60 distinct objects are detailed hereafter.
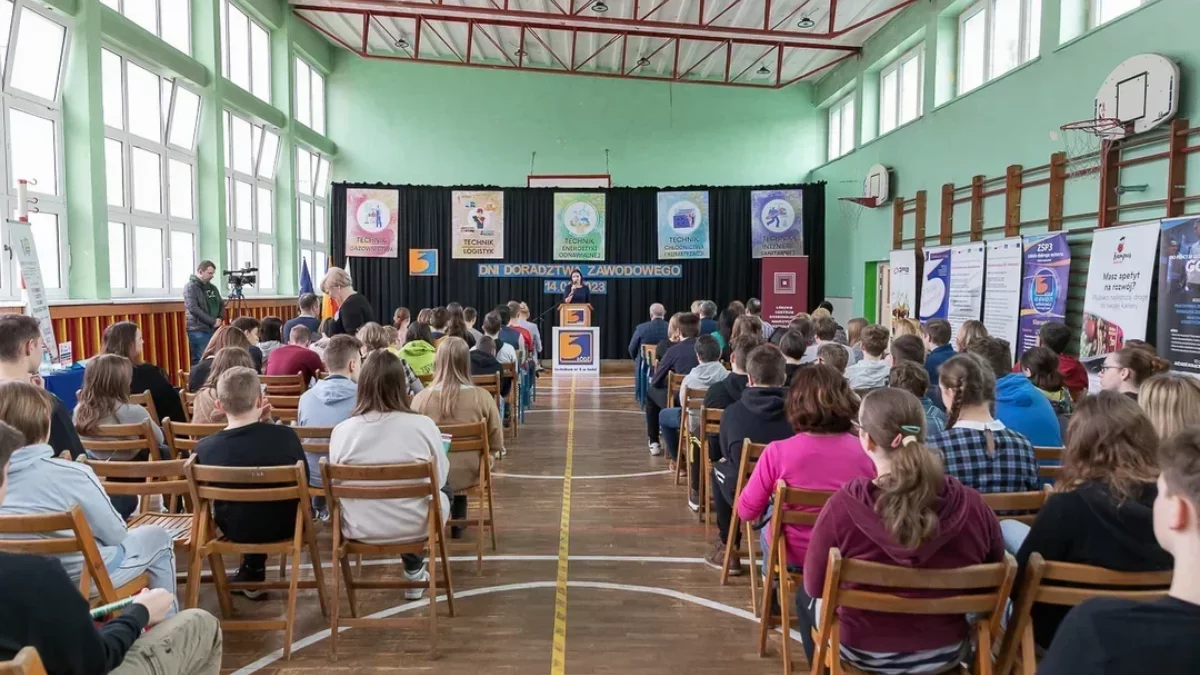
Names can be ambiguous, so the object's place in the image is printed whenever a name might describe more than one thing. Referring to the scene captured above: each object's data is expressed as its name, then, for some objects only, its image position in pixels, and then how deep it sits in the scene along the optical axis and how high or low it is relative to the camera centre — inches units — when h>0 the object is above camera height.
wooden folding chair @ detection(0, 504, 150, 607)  79.5 -29.2
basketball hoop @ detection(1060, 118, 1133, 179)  243.3 +56.7
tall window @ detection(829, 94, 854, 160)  522.3 +128.2
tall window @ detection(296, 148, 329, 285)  528.4 +63.8
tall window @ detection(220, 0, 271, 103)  413.1 +148.5
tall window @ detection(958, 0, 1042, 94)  310.2 +121.5
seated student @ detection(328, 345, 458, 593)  115.0 -25.1
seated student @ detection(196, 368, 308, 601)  111.9 -25.2
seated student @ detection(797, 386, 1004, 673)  68.2 -23.5
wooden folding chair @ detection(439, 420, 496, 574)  141.1 -30.4
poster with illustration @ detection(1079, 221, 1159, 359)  223.8 +3.4
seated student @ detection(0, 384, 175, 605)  86.2 -24.2
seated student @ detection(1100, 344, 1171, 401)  130.9 -13.1
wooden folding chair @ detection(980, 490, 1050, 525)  88.5 -25.7
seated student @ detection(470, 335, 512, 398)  229.6 -22.5
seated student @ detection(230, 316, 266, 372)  225.5 -13.2
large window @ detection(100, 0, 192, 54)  328.9 +134.8
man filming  315.3 -6.2
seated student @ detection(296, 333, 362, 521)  150.6 -22.2
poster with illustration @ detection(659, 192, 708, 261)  535.5 +53.0
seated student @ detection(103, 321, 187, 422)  157.6 -18.8
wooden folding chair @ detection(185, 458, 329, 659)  105.9 -35.5
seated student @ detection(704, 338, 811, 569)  130.7 -22.5
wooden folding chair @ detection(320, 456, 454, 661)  108.6 -32.4
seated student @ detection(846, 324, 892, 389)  178.2 -17.7
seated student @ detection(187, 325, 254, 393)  190.9 -14.3
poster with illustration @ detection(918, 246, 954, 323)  352.8 +5.5
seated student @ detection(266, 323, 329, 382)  202.8 -19.9
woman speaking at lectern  499.5 -1.1
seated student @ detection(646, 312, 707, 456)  226.7 -22.8
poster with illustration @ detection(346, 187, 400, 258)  522.9 +52.5
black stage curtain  540.4 +24.2
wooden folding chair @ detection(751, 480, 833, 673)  96.9 -32.6
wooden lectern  475.2 -13.9
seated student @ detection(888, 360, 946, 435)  123.2 -15.1
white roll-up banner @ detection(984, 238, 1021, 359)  295.3 +2.5
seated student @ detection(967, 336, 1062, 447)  128.6 -20.8
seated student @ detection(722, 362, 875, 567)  103.0 -23.1
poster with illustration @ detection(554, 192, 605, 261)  533.3 +51.7
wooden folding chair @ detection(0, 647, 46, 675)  48.3 -25.7
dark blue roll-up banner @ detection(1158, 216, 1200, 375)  204.7 +1.2
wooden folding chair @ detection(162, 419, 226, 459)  137.0 -27.5
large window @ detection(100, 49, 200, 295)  324.2 +56.7
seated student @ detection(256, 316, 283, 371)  248.7 -14.1
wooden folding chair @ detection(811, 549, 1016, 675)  67.2 -29.4
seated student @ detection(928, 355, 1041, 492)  96.0 -21.6
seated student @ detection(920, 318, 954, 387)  192.7 -13.8
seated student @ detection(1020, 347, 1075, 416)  149.9 -16.4
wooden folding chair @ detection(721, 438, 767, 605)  122.3 -31.1
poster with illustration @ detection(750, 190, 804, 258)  520.4 +54.1
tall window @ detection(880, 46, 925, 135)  411.2 +126.6
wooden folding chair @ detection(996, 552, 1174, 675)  67.1 -28.7
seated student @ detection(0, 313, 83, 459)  125.1 -9.9
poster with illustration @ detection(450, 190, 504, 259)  531.5 +52.6
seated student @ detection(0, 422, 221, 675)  55.5 -27.6
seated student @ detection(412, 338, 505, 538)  155.2 -23.1
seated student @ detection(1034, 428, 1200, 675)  43.2 -20.0
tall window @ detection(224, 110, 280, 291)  426.0 +62.5
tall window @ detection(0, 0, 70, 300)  253.4 +62.7
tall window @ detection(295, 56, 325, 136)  519.8 +148.1
